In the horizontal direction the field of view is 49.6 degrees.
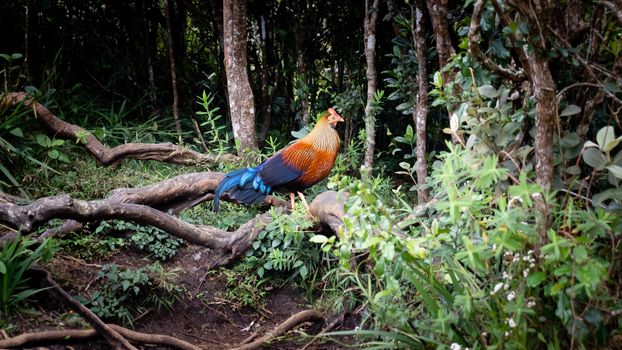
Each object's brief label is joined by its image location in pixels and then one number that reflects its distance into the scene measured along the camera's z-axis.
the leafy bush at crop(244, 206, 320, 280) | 4.68
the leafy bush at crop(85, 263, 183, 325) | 4.21
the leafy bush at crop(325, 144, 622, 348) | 2.63
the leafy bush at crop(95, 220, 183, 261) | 4.97
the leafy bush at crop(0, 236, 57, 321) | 3.82
